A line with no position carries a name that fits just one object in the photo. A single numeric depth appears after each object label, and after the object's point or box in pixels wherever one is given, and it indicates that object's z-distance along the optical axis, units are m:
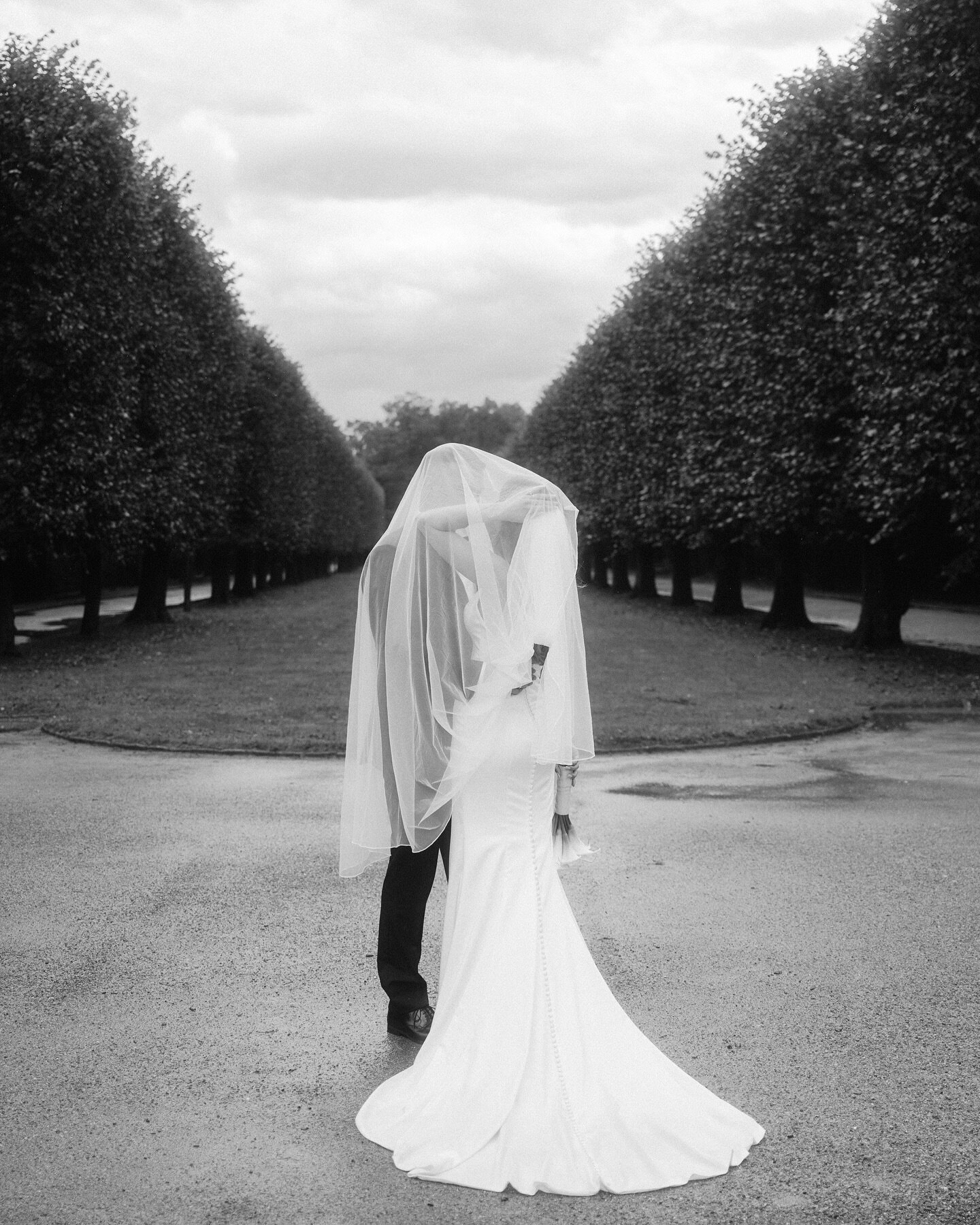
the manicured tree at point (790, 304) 22.75
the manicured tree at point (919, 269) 18.05
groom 4.98
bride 3.88
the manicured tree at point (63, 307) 20.95
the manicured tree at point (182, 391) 27.61
